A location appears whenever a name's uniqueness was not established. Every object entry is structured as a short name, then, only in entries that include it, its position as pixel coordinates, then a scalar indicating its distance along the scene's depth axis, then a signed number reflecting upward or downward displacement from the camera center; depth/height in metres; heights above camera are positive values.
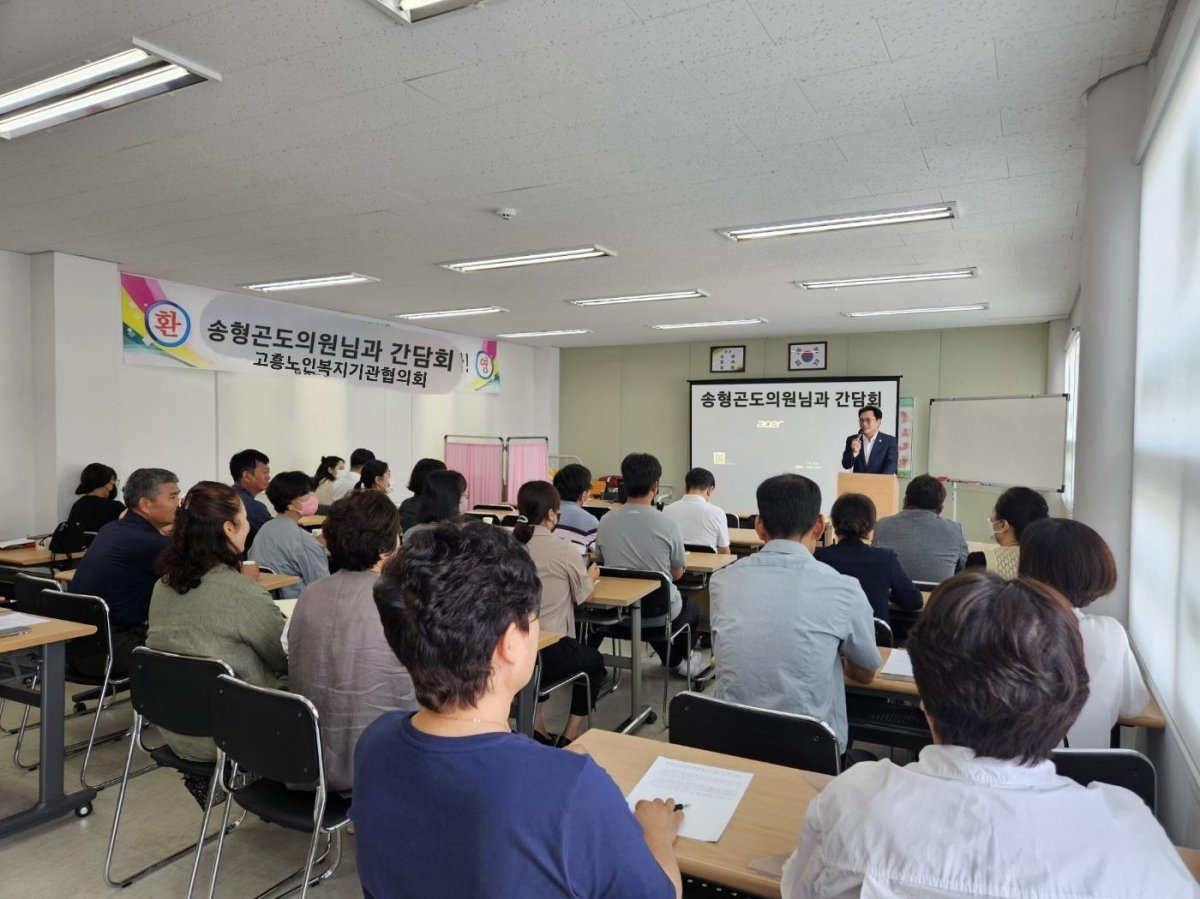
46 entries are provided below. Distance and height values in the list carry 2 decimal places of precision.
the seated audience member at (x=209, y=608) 2.42 -0.63
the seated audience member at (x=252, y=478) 4.86 -0.41
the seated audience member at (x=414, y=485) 5.12 -0.52
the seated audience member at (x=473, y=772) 0.96 -0.47
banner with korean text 6.54 +0.75
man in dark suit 7.20 -0.30
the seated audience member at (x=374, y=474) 5.45 -0.43
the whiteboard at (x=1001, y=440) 6.10 -0.19
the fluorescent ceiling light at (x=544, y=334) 9.48 +1.08
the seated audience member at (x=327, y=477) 7.16 -0.60
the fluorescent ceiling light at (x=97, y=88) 2.64 +1.20
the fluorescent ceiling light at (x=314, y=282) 6.30 +1.14
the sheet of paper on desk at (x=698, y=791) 1.47 -0.79
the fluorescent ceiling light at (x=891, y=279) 6.07 +1.16
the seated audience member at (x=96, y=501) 5.13 -0.61
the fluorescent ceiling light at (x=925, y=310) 7.62 +1.13
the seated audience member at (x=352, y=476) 7.33 -0.60
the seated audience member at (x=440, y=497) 4.05 -0.43
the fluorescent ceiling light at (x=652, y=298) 6.99 +1.14
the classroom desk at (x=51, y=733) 2.78 -1.23
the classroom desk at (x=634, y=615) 3.63 -1.00
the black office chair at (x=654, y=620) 3.99 -1.09
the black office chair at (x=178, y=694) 2.16 -0.83
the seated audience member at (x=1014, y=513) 3.29 -0.41
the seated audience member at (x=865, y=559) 3.09 -0.58
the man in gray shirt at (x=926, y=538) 3.98 -0.63
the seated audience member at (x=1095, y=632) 2.07 -0.58
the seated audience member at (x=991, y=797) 0.93 -0.50
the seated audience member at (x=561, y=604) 3.26 -0.81
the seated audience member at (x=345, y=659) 2.15 -0.70
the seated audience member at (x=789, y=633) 2.12 -0.61
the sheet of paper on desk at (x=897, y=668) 2.42 -0.82
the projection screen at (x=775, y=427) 9.57 -0.11
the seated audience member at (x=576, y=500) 4.64 -0.53
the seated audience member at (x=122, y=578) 3.27 -0.72
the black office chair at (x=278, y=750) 1.93 -0.88
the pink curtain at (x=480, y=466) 9.74 -0.65
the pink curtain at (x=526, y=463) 10.00 -0.63
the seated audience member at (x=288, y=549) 3.99 -0.71
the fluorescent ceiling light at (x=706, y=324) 8.66 +1.11
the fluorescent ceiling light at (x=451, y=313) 7.90 +1.11
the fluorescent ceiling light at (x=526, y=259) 5.38 +1.16
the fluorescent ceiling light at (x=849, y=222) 4.36 +1.18
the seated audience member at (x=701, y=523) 5.14 -0.71
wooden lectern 6.93 -0.65
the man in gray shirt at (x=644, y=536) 4.20 -0.67
